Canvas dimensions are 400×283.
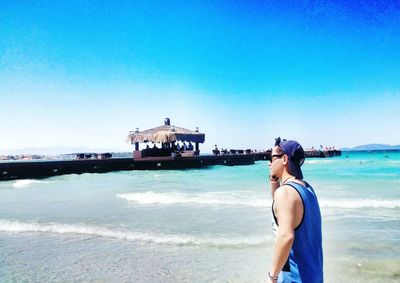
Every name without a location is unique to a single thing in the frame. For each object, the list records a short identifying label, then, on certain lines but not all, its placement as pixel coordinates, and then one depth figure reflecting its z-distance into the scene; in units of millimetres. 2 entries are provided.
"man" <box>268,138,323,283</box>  1872
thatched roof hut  30672
